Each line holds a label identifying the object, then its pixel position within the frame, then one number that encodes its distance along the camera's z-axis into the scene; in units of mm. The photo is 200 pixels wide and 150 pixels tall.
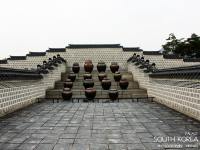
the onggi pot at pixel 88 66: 10920
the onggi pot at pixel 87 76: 9151
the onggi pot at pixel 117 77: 9627
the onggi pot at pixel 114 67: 11067
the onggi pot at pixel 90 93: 7730
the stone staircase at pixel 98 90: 8445
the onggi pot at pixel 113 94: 7658
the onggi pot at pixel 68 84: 8676
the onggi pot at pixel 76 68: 11186
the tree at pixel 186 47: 18770
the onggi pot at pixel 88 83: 8346
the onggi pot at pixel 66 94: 7768
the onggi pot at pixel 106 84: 8648
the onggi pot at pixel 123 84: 8764
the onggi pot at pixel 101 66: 10902
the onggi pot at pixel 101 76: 9611
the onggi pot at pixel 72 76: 9885
